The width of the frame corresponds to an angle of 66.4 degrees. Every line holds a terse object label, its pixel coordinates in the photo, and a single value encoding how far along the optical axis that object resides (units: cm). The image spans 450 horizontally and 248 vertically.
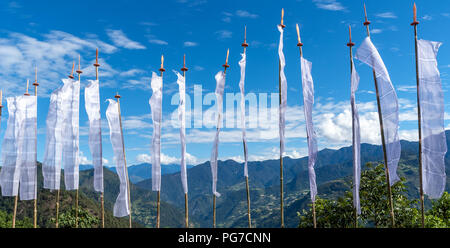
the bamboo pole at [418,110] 856
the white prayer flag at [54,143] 1159
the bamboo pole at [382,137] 872
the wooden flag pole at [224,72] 1035
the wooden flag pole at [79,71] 1198
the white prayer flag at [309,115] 953
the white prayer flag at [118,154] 1086
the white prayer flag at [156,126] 1076
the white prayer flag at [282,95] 1010
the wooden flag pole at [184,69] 1082
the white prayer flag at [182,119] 1049
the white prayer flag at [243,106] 1050
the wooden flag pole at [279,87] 981
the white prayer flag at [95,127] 1123
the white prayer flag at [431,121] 851
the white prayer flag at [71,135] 1149
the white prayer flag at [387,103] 873
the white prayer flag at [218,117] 1063
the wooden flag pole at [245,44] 1085
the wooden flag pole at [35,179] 1119
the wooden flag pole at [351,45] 938
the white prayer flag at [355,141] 899
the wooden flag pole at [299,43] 1014
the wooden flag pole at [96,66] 1133
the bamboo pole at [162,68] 1106
